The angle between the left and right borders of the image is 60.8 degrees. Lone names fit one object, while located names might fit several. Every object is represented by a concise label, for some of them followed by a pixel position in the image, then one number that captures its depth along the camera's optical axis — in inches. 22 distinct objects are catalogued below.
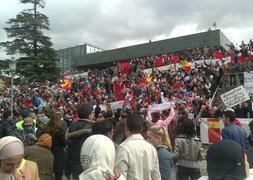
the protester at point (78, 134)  128.4
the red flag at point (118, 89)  512.1
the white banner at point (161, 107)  272.4
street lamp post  416.3
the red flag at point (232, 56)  476.1
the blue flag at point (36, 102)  489.1
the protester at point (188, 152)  122.8
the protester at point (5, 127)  176.4
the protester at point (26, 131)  139.9
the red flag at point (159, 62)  627.7
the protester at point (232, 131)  135.7
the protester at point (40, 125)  133.9
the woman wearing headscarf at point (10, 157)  67.0
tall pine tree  1015.8
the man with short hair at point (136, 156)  88.3
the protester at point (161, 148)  115.7
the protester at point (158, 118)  165.3
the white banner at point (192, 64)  501.1
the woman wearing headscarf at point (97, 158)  68.3
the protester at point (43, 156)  104.9
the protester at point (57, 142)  131.2
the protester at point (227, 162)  64.9
